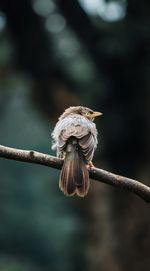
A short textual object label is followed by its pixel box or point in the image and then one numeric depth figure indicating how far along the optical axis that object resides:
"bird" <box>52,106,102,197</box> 14.92
